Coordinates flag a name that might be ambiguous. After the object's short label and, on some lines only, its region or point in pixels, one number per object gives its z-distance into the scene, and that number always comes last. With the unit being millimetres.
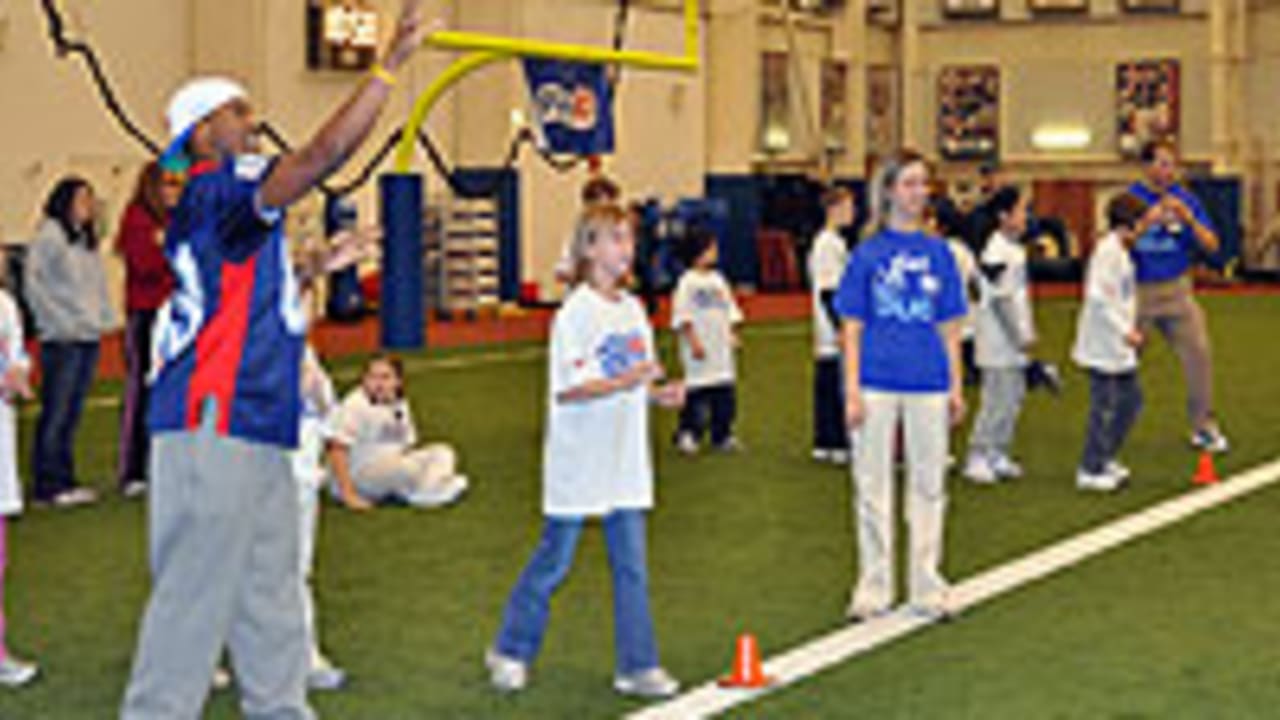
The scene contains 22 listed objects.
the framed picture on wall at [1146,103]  41875
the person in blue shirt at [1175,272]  13836
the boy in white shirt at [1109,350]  12672
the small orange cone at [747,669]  7469
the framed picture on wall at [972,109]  43625
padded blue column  22859
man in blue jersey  5625
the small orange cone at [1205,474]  12883
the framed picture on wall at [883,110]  42625
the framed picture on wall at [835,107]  40219
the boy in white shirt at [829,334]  13703
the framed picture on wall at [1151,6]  41688
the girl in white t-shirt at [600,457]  7363
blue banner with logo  27141
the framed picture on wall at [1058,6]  42656
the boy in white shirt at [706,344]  14414
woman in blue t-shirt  8812
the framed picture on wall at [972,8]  43188
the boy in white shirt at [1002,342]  12961
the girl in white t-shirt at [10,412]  7688
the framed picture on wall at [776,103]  38062
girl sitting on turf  11664
